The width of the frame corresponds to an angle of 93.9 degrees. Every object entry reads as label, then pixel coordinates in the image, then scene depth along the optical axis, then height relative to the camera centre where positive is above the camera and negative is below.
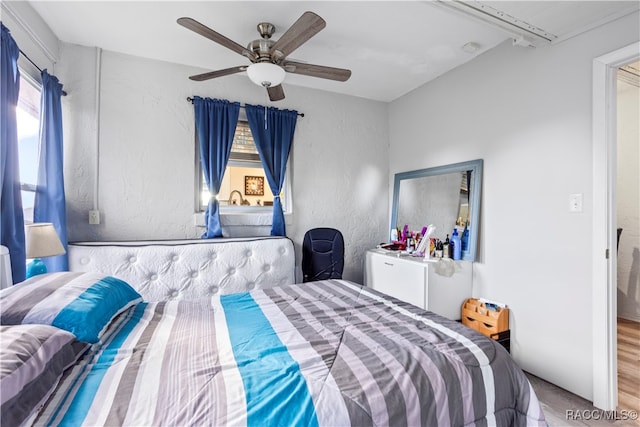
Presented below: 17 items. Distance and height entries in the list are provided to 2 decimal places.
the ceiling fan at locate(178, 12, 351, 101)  1.62 +1.03
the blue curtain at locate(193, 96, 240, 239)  2.70 +0.67
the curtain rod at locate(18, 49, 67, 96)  1.87 +1.00
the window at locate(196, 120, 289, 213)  2.99 +0.36
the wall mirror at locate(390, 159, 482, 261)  2.62 +0.19
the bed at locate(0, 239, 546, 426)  0.79 -0.50
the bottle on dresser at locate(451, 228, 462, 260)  2.65 -0.27
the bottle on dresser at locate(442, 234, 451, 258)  2.69 -0.29
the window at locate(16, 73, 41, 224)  1.96 +0.49
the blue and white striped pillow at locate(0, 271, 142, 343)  1.05 -0.34
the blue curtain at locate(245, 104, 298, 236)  2.93 +0.75
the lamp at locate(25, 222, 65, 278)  1.61 -0.15
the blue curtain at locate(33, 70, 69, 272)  2.02 +0.31
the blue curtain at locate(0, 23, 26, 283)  1.54 +0.25
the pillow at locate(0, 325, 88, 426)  0.69 -0.41
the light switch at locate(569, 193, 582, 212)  1.95 +0.11
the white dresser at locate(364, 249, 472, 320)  2.48 -0.57
